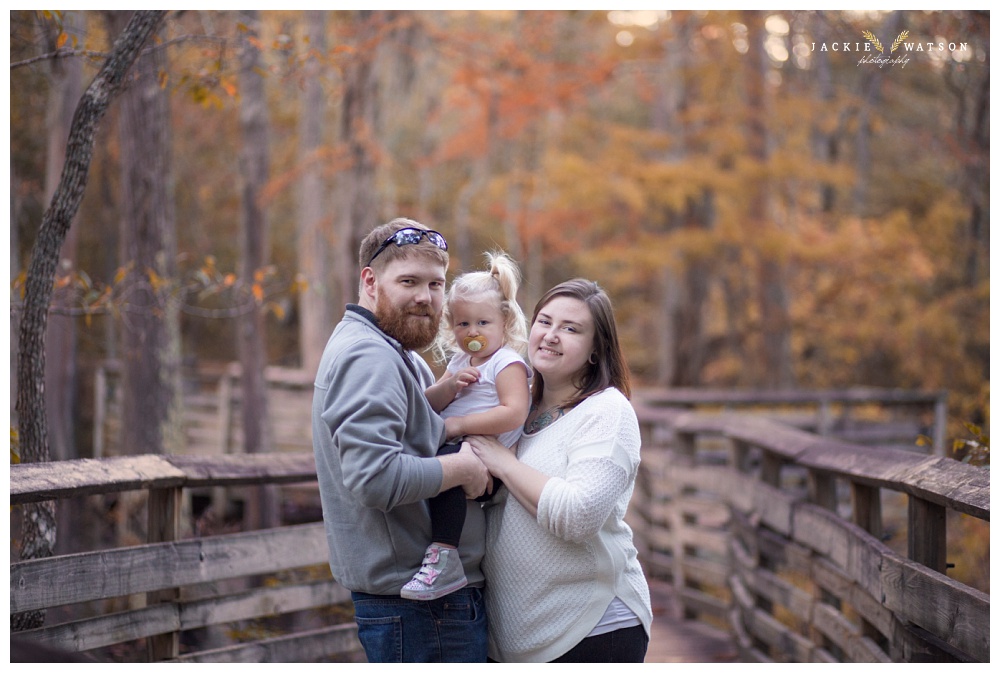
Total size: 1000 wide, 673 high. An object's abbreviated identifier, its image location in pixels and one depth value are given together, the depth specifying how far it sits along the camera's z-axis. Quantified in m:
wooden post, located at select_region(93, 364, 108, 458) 11.74
